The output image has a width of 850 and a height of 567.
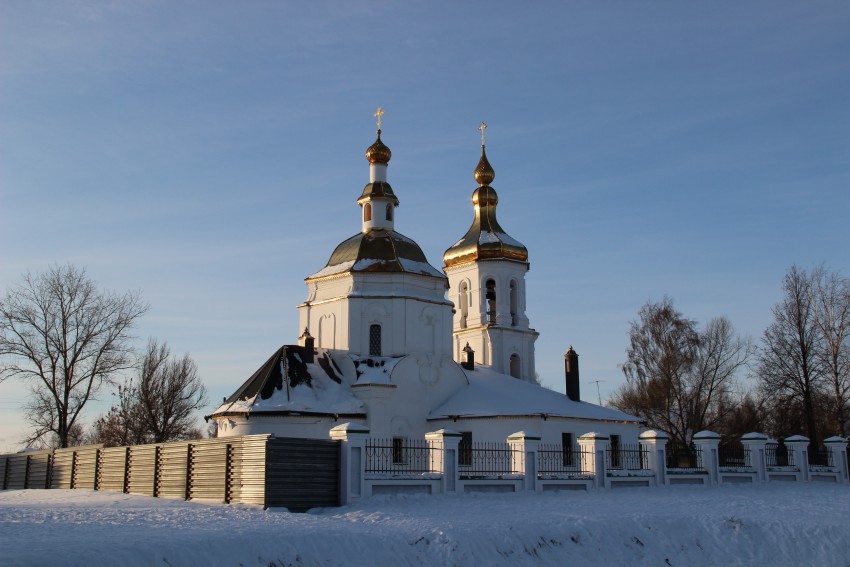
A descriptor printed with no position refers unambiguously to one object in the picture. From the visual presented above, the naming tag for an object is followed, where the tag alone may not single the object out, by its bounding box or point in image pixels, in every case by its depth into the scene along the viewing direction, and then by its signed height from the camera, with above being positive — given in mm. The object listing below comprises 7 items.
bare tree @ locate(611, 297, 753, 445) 41531 +3736
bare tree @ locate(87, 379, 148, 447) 42938 +1538
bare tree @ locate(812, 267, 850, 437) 34344 +3627
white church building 28766 +2861
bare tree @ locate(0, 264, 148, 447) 34406 +4049
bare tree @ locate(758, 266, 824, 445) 35250 +3353
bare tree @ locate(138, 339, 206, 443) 43250 +2813
